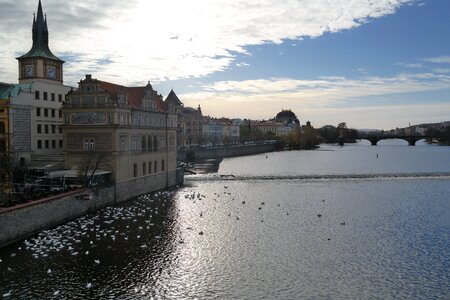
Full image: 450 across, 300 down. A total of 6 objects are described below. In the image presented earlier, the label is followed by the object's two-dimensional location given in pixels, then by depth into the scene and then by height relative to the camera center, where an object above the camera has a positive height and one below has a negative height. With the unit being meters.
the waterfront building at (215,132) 171.04 +2.77
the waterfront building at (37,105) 46.53 +3.77
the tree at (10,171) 38.56 -2.71
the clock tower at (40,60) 53.78 +9.35
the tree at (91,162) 41.74 -2.10
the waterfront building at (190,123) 159.88 +5.69
